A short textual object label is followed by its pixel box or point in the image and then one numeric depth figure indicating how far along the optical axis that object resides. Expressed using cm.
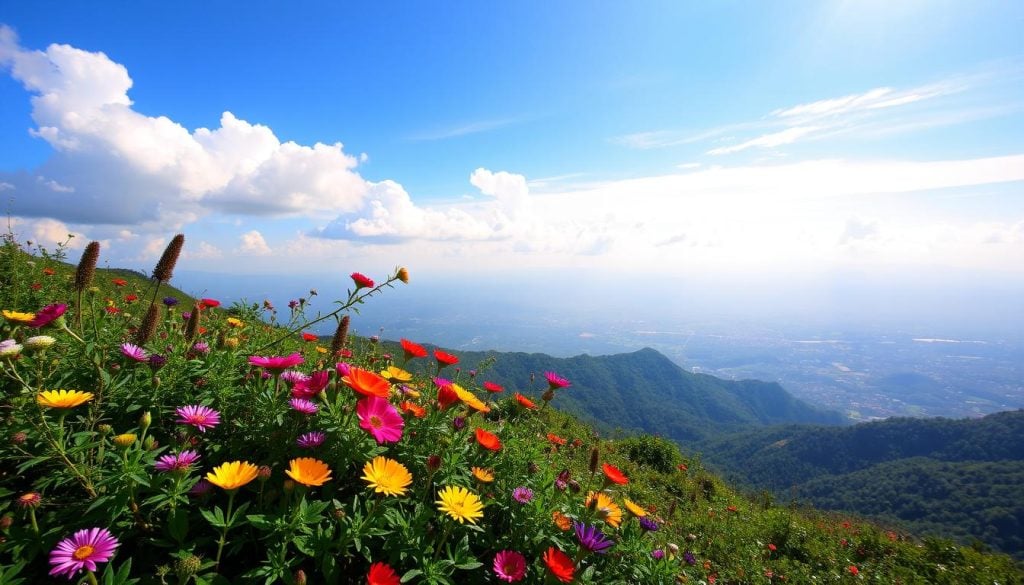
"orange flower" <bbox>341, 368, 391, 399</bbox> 54
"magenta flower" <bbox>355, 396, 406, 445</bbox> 54
